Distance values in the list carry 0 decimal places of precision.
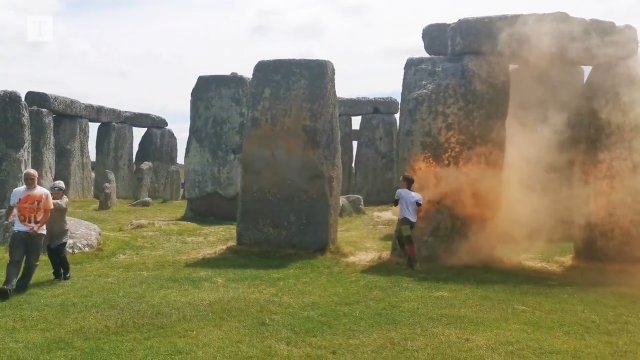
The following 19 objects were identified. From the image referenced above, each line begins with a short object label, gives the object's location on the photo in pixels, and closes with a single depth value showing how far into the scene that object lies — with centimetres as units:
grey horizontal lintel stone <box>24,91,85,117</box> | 1953
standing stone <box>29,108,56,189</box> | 1680
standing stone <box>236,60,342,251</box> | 1064
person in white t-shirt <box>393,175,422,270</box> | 919
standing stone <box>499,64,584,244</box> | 1276
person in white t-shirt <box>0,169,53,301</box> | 738
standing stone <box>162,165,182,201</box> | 2441
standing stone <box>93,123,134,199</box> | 2523
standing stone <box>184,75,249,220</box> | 1634
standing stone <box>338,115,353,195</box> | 2434
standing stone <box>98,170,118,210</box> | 1862
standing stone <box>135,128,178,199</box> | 2744
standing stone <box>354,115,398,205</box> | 2275
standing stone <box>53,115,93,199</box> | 2173
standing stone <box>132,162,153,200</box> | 2344
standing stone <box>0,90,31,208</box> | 1289
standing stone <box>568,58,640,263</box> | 1004
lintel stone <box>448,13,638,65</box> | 986
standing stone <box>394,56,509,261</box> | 983
